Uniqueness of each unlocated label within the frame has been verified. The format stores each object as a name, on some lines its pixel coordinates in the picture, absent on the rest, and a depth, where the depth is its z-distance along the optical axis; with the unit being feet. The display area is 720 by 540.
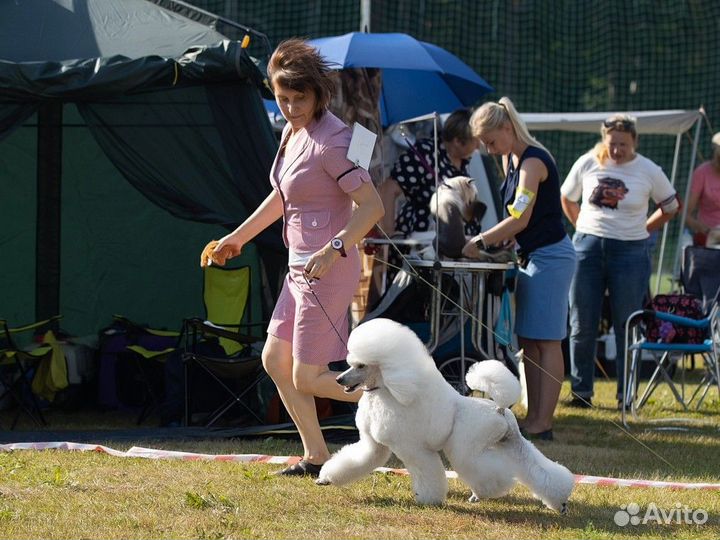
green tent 35.76
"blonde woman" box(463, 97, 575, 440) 35.27
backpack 40.37
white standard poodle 23.72
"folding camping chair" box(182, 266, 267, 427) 36.73
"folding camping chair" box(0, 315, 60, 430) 37.70
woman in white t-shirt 43.24
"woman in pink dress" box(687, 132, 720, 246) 51.47
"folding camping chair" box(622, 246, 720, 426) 39.86
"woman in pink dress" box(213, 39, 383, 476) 25.63
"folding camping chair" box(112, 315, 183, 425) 40.16
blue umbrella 46.55
